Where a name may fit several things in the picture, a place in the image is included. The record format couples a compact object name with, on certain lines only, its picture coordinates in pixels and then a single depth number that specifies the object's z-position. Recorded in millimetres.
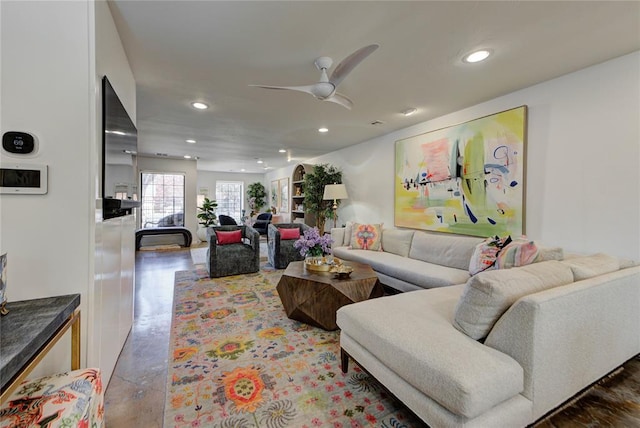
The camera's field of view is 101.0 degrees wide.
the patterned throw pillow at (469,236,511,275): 2561
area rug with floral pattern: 1504
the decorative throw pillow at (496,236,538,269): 2189
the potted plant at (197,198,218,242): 8242
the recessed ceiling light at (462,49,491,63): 2057
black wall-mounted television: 1538
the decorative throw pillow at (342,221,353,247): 4559
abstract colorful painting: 2797
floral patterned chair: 919
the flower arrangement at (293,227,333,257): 2947
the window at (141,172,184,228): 7023
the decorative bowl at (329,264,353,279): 2640
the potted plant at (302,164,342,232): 5699
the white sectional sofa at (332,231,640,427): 1171
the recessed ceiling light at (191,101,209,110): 3168
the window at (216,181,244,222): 10641
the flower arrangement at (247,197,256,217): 10673
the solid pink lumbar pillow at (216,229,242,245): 4539
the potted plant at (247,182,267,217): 10602
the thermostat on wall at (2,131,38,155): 1207
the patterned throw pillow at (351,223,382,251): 4129
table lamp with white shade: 5141
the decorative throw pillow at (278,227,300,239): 4953
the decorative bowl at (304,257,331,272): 2805
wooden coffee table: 2459
